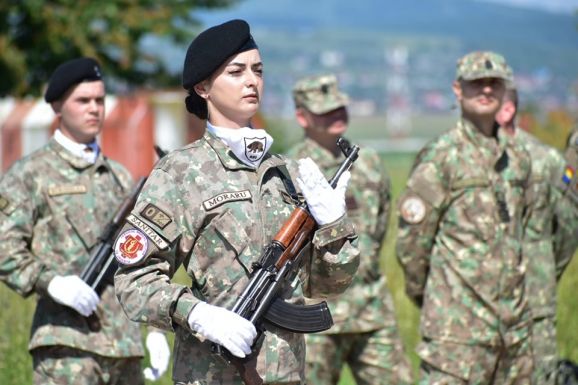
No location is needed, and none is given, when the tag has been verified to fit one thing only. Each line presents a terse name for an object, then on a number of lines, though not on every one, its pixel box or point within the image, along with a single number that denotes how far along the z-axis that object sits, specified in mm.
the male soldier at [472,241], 13940
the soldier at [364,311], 16356
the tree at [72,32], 43764
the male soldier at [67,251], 13070
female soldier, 9622
